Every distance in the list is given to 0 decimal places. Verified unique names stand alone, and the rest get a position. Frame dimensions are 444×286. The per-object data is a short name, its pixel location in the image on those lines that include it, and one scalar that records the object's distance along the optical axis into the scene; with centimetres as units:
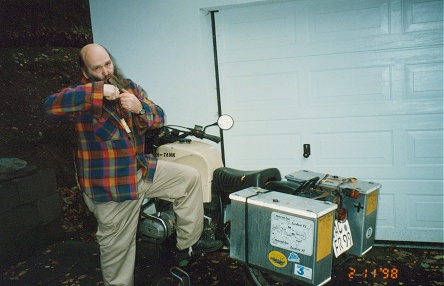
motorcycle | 248
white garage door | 348
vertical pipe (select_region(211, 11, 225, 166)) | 400
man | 237
